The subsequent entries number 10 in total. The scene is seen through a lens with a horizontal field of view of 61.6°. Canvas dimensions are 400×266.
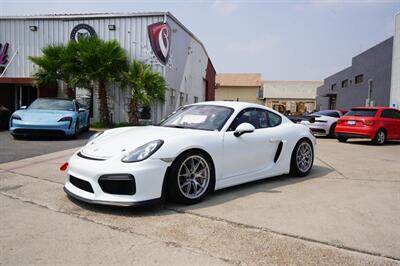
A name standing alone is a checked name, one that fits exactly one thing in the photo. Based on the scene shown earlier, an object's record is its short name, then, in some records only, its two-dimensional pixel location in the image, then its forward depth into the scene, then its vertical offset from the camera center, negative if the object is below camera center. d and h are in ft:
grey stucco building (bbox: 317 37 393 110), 75.05 +11.04
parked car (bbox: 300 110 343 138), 46.04 -0.85
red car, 38.14 -0.74
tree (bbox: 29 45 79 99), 49.78 +6.70
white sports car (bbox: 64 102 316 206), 11.78 -1.71
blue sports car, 31.53 -0.84
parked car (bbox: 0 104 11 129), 40.98 -0.99
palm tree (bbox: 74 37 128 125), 48.67 +7.61
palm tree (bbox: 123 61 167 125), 49.24 +4.29
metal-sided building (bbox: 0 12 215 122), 54.39 +11.58
